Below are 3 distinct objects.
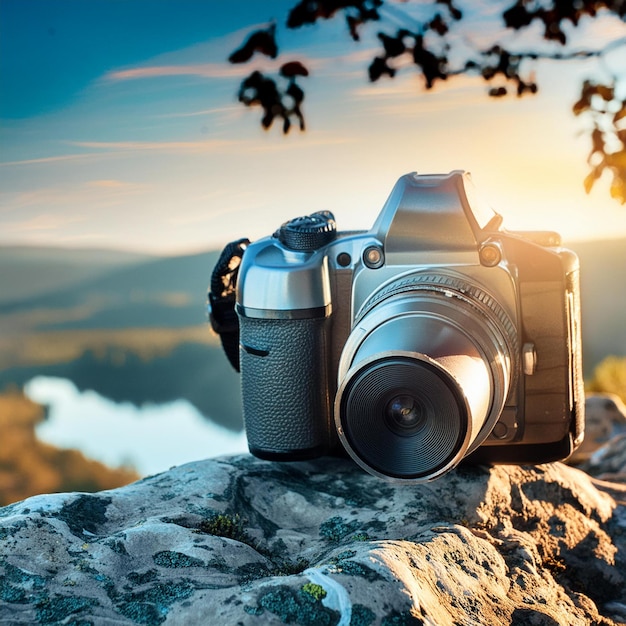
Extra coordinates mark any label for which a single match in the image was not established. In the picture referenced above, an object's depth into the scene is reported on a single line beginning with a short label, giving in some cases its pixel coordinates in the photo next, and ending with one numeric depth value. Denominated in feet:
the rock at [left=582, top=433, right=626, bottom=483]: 1.57
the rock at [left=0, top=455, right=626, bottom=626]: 0.76
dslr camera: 0.88
